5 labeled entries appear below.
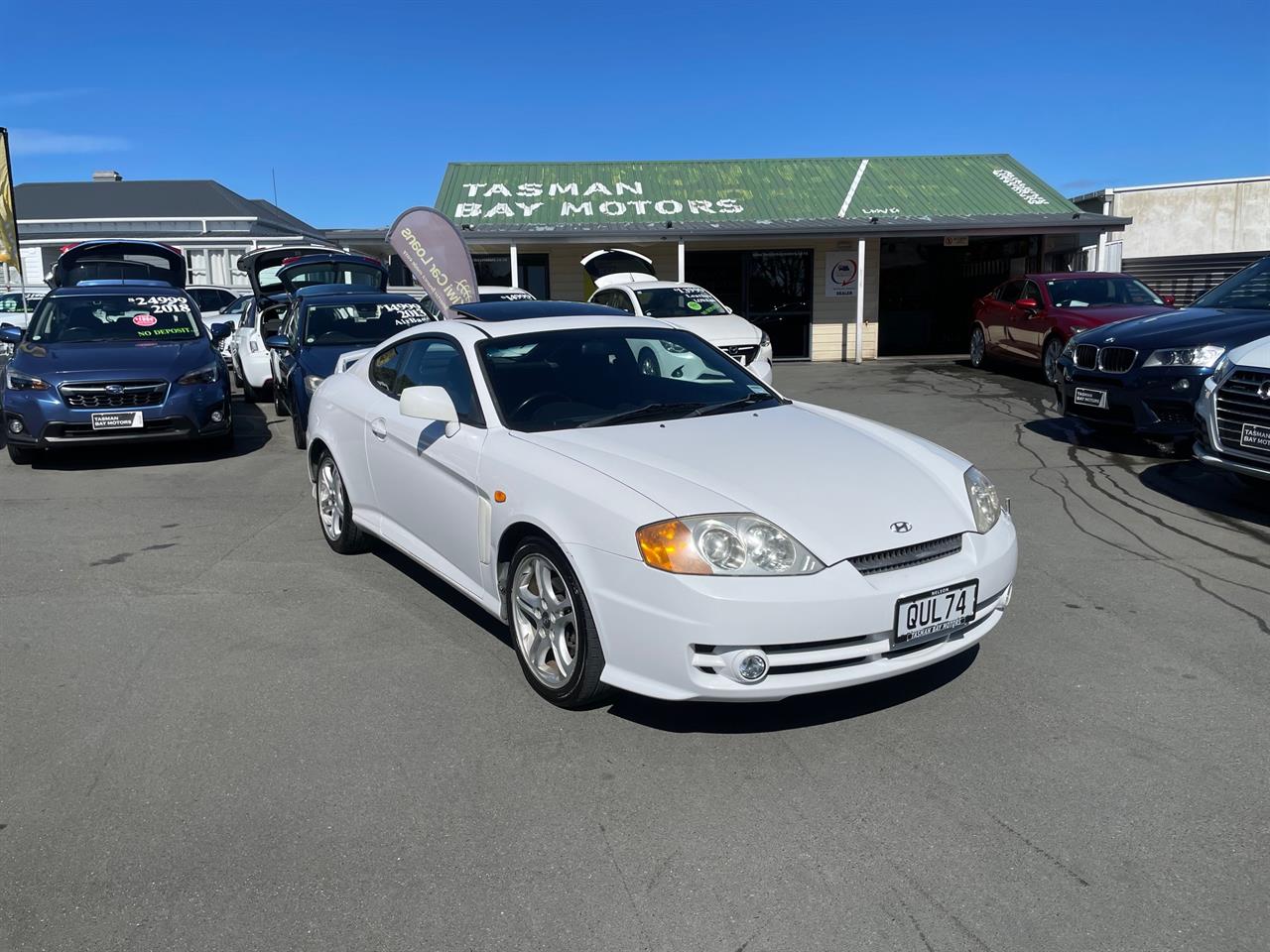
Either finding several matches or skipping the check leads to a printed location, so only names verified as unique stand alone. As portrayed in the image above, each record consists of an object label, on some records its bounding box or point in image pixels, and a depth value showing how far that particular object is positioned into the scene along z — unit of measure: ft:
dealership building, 61.93
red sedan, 42.73
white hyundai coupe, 11.00
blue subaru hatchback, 29.17
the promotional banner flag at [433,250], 43.34
